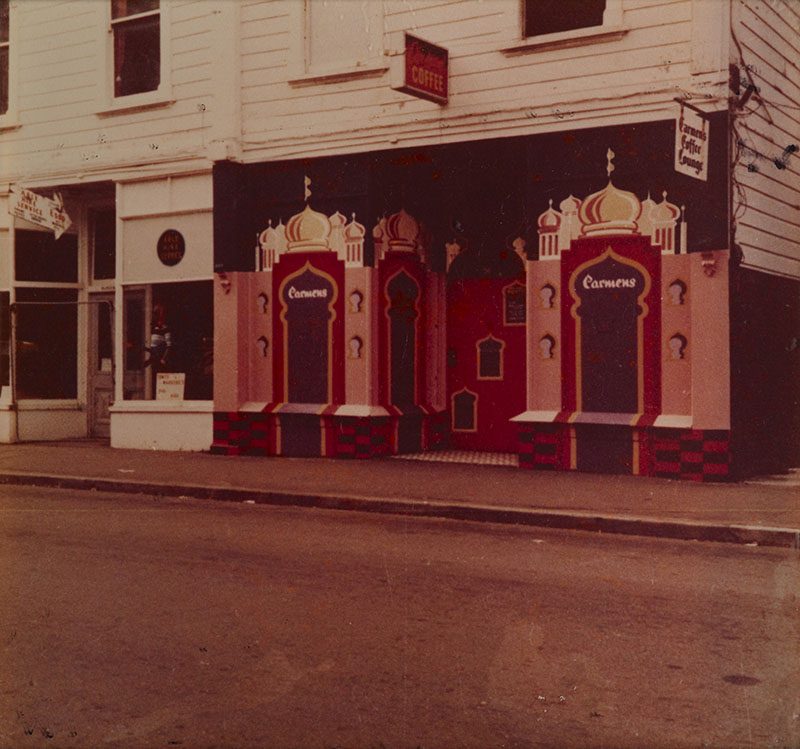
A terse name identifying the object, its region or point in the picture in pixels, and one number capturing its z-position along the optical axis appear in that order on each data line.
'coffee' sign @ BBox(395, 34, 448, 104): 12.24
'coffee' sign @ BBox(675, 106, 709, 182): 10.79
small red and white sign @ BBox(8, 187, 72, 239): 16.08
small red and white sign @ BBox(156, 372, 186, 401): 15.55
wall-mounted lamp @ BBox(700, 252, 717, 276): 11.48
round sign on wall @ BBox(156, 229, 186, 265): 15.58
